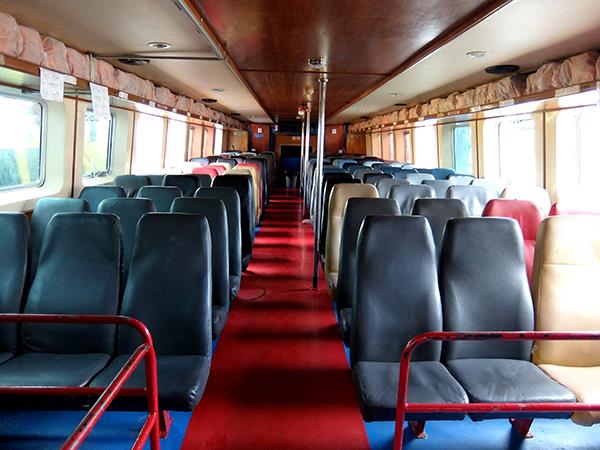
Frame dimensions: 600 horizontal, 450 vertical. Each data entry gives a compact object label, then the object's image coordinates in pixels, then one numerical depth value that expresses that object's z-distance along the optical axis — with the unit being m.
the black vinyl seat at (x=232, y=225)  3.85
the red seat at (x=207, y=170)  7.71
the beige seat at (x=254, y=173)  7.27
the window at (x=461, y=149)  8.92
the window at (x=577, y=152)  5.00
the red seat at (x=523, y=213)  3.56
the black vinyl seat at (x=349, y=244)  3.08
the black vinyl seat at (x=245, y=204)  4.94
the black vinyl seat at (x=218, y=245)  3.30
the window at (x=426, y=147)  10.62
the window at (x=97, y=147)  6.24
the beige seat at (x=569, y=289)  2.44
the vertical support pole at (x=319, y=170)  5.20
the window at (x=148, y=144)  8.02
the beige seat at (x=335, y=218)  4.09
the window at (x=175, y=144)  10.16
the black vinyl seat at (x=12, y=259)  2.52
